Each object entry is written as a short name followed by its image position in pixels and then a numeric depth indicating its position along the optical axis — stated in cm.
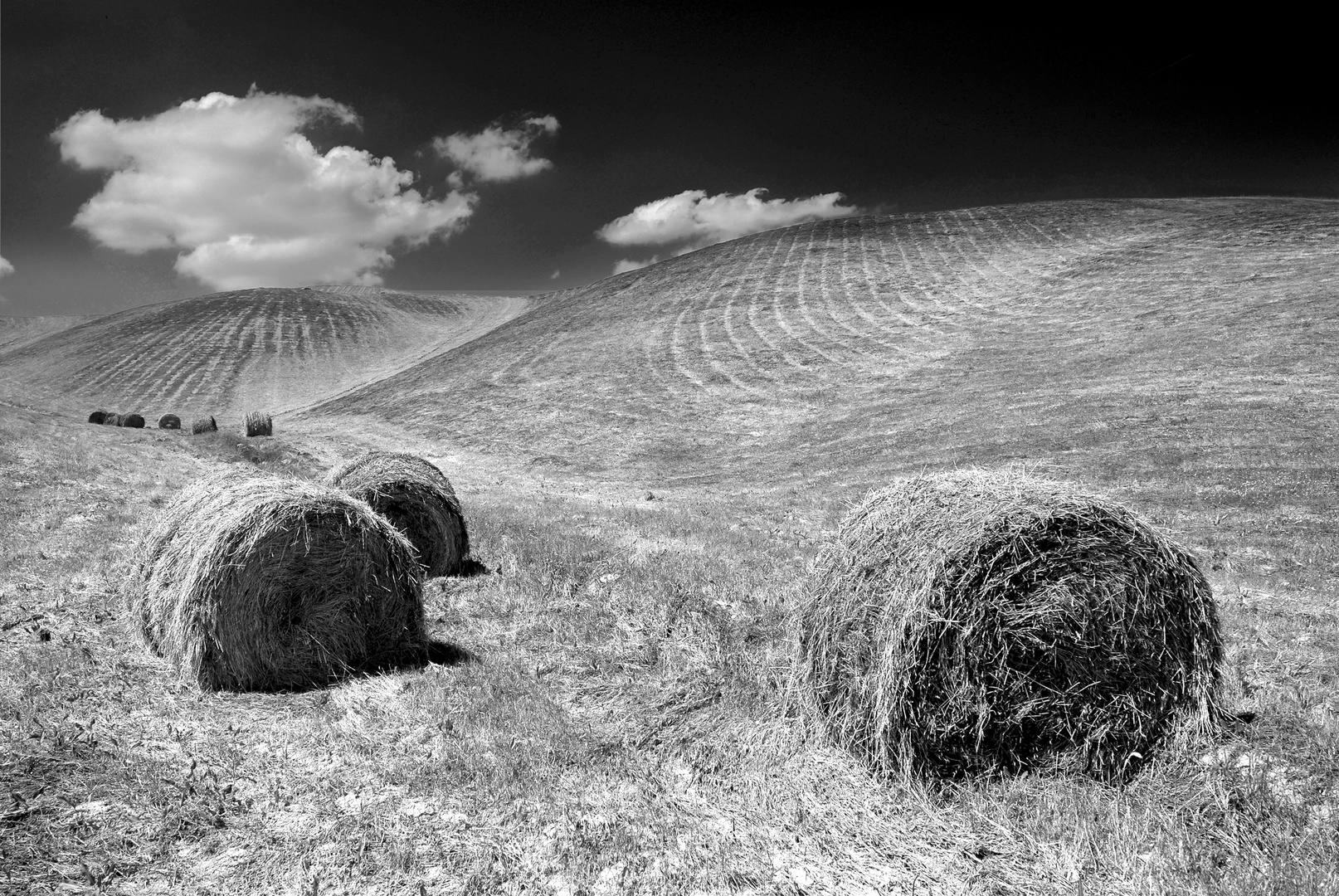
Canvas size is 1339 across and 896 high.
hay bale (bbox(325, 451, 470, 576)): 1002
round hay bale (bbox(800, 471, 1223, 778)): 495
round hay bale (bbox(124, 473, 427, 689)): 646
